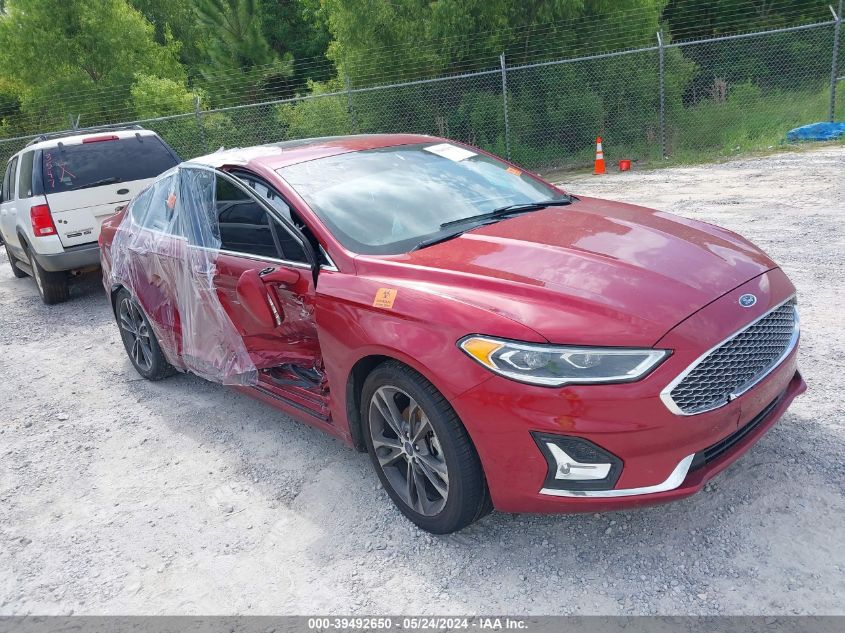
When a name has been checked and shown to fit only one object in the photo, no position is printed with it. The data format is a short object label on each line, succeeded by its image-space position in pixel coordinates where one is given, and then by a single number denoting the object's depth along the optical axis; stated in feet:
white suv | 25.16
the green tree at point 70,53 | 72.74
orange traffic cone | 43.88
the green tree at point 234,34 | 82.53
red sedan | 8.14
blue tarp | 41.45
